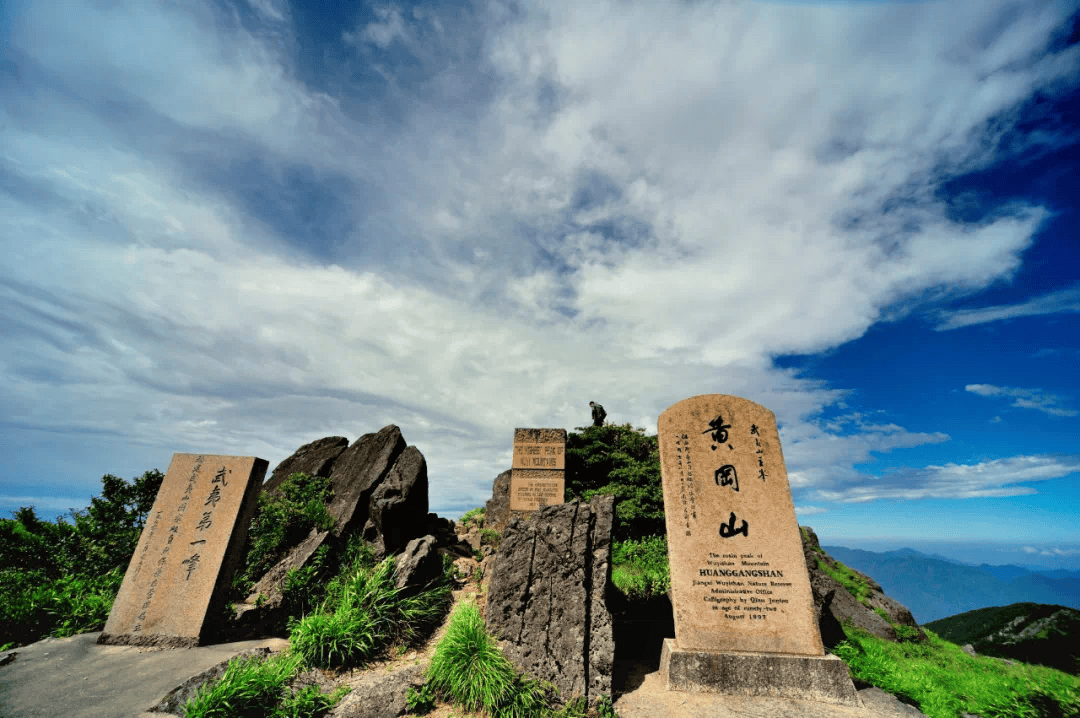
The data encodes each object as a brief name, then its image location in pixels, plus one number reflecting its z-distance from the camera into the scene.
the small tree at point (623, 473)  11.41
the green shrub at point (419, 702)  4.78
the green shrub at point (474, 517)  13.94
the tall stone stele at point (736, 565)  5.47
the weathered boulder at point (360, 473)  9.66
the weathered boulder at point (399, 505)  9.05
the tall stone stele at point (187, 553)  6.43
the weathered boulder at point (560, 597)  5.12
